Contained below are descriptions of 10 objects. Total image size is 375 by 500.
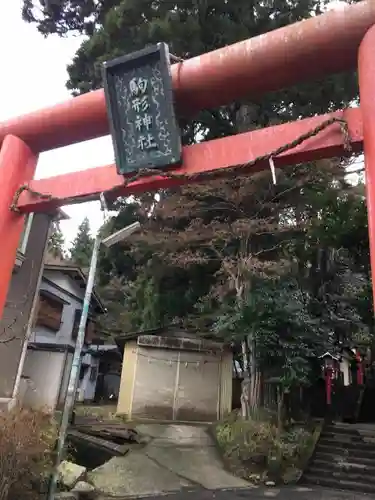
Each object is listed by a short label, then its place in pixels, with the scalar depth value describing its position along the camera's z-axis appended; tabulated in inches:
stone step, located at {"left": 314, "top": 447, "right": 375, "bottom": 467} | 487.5
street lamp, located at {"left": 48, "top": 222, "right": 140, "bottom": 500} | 258.7
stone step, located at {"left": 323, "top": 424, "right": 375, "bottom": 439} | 561.3
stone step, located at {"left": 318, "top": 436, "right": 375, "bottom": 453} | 519.7
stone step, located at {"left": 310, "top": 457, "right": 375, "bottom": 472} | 466.0
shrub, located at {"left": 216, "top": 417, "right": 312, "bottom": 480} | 454.4
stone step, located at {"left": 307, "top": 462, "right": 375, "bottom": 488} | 450.9
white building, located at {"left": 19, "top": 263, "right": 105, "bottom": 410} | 677.9
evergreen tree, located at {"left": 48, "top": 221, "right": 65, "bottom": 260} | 732.2
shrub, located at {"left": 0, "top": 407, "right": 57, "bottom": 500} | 226.7
